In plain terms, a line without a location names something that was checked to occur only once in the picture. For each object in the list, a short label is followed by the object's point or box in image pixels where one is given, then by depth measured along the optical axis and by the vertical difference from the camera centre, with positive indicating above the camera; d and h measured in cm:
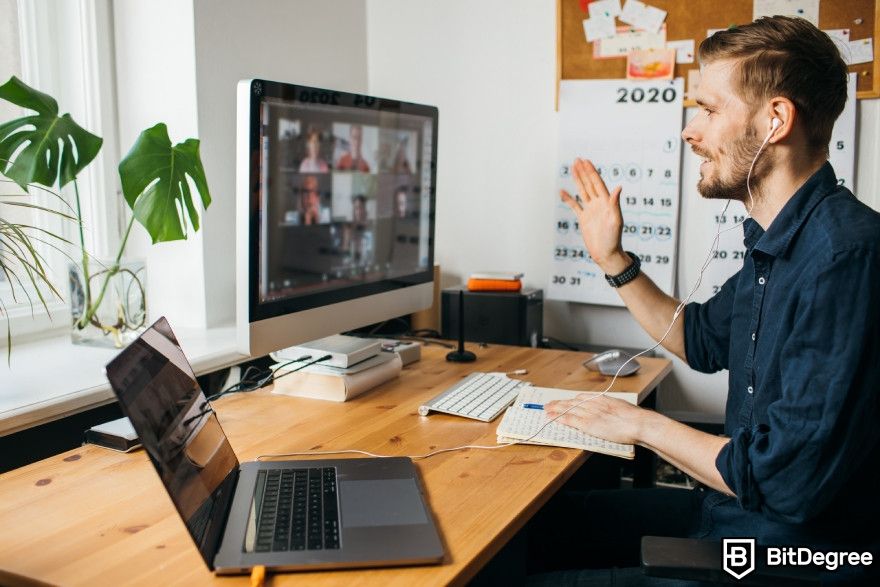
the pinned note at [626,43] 220 +47
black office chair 100 -45
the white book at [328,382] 163 -36
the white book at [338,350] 165 -29
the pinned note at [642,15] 219 +54
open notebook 134 -38
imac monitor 142 +0
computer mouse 184 -35
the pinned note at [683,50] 216 +44
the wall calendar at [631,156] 222 +16
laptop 93 -40
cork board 201 +50
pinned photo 219 +41
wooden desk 94 -41
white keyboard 152 -37
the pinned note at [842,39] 202 +44
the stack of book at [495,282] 226 -20
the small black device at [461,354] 197 -35
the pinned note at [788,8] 204 +53
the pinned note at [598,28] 224 +52
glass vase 172 -20
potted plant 150 +6
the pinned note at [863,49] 201 +41
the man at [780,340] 107 -19
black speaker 222 -29
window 185 +30
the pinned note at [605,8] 223 +57
